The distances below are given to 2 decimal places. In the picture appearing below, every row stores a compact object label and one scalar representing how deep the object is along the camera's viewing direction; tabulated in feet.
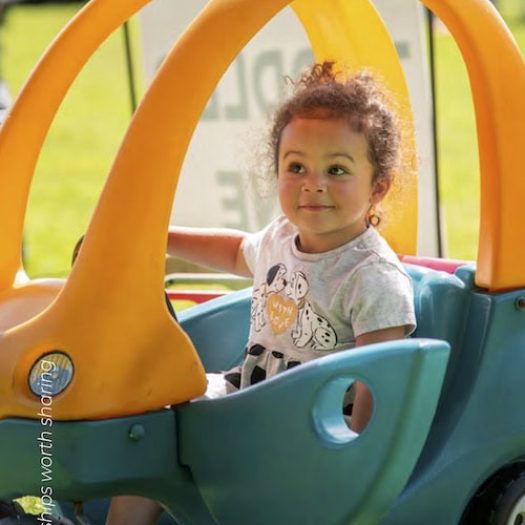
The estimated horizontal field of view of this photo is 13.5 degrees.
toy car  11.26
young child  12.63
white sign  21.61
